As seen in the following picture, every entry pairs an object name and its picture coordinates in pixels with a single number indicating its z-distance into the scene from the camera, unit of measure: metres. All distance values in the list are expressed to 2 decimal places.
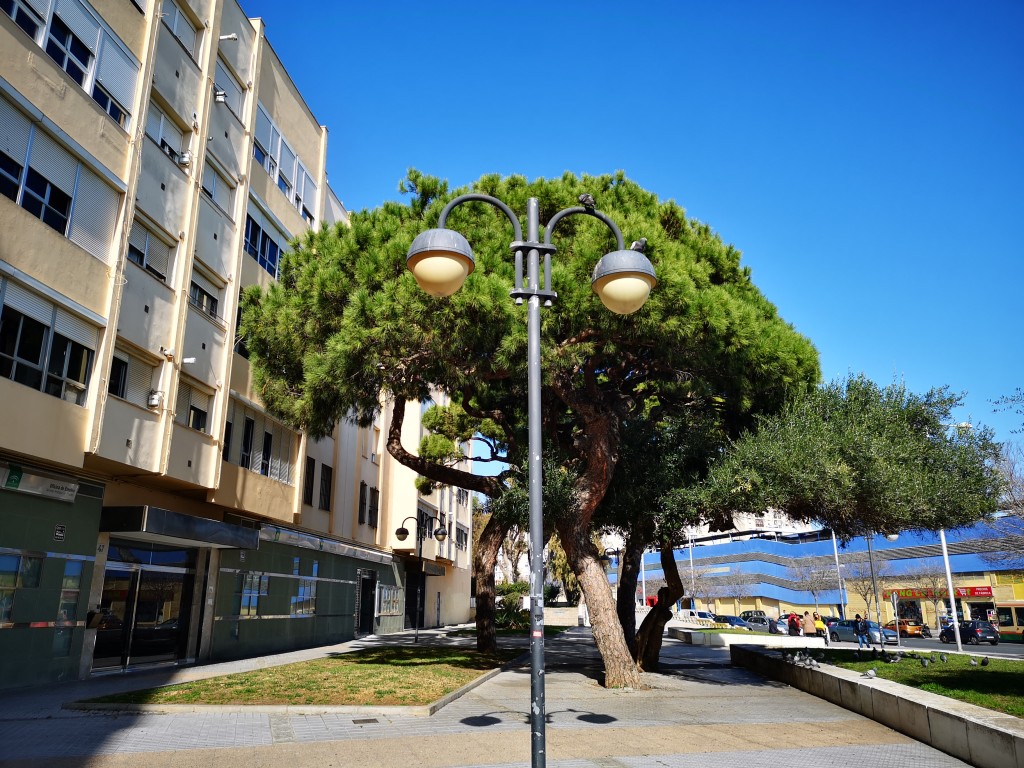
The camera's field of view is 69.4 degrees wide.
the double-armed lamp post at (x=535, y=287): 5.55
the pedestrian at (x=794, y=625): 37.44
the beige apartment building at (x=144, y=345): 12.52
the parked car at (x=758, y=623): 51.44
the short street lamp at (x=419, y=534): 26.47
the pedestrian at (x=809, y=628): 33.83
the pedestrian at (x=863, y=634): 26.45
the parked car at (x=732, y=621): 53.77
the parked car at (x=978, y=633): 32.62
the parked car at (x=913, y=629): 40.31
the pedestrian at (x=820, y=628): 32.50
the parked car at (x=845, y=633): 36.06
